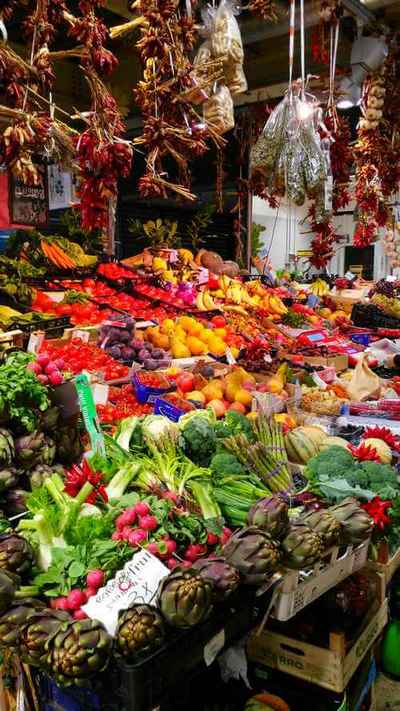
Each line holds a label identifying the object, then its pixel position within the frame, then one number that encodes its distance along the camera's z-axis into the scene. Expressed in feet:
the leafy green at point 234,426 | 9.24
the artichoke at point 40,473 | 7.11
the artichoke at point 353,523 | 6.90
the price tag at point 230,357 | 15.99
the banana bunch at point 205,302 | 20.39
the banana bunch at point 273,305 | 23.43
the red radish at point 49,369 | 7.93
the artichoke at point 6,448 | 6.74
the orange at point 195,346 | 16.46
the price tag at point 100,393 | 10.53
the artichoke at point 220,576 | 5.37
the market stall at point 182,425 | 5.35
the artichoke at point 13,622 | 4.99
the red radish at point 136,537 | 5.69
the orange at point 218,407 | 12.05
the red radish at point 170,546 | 5.85
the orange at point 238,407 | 12.18
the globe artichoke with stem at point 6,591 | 5.09
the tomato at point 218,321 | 19.00
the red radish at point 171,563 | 5.78
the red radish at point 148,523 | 5.92
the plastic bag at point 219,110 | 12.03
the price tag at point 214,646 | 5.38
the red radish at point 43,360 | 7.89
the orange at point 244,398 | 12.54
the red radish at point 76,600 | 5.23
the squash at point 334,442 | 10.00
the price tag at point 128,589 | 5.06
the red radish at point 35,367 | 7.77
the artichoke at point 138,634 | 4.72
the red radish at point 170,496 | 6.80
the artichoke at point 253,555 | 5.69
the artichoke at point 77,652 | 4.53
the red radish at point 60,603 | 5.26
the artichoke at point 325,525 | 6.58
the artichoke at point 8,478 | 6.73
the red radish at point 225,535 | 6.43
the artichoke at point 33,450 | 7.09
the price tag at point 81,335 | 14.58
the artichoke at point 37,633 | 4.77
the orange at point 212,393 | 12.64
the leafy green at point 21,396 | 7.05
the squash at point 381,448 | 9.87
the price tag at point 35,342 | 11.03
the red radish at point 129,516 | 6.04
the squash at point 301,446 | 9.81
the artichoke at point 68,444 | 8.04
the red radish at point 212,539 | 6.30
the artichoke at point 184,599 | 4.92
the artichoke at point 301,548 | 6.15
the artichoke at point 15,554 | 5.43
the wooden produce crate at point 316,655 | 6.97
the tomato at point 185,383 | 13.10
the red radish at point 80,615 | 5.13
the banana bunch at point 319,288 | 30.55
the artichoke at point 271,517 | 6.28
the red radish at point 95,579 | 5.32
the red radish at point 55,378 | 7.92
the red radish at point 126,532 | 5.79
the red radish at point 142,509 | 6.14
